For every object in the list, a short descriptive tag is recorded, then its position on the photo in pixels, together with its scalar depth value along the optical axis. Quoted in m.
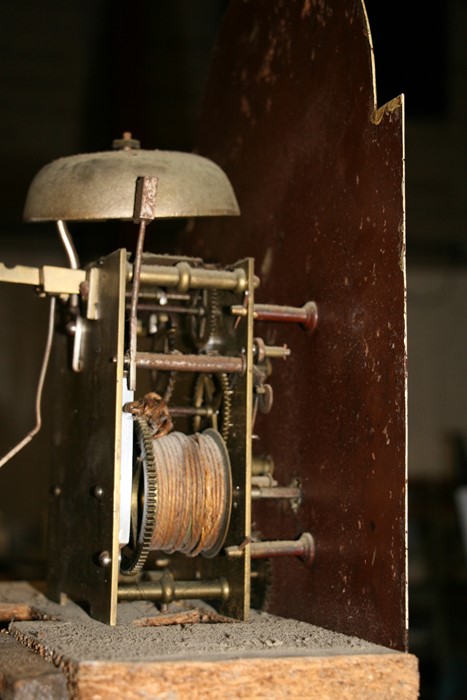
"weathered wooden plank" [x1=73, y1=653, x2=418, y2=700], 0.64
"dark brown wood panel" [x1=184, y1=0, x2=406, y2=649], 0.72
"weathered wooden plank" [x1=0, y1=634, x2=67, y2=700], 0.64
